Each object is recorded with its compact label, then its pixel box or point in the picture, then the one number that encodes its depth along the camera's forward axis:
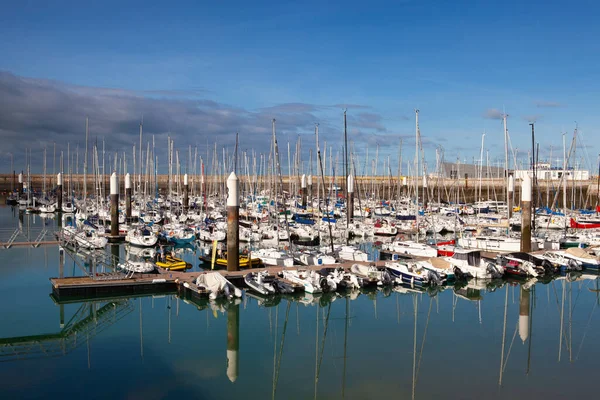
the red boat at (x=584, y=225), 57.34
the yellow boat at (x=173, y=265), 33.06
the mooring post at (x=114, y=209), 50.62
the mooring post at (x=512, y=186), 59.95
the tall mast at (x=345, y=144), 36.97
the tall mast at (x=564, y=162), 51.73
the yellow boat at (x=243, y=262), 34.00
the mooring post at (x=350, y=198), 59.49
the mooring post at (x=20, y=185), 107.85
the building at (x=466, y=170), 157.89
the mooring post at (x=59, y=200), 84.18
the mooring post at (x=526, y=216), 38.62
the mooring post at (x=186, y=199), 79.62
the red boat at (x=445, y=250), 37.94
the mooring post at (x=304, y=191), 78.96
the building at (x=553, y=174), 122.28
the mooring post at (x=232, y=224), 31.46
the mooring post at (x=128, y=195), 62.78
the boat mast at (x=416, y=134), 39.88
